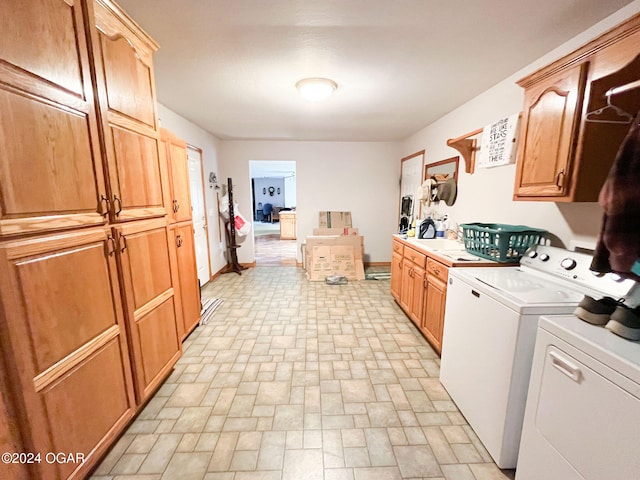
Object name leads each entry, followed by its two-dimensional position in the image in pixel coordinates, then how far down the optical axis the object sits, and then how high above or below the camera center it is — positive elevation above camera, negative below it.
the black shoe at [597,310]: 0.95 -0.42
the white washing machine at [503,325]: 1.19 -0.66
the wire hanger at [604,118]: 1.24 +0.42
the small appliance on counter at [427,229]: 3.06 -0.34
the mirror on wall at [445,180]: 2.93 +0.27
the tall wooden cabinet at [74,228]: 0.88 -0.12
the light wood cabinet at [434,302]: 2.06 -0.88
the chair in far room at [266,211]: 12.05 -0.48
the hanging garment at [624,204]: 0.81 -0.01
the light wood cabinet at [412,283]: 2.46 -0.87
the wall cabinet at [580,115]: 1.15 +0.46
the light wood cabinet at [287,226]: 7.69 -0.77
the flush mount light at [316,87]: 2.17 +1.01
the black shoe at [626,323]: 0.84 -0.42
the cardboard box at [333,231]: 4.62 -0.55
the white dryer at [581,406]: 0.74 -0.70
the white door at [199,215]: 3.61 -0.21
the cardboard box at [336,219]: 4.85 -0.35
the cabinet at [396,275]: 3.06 -0.94
